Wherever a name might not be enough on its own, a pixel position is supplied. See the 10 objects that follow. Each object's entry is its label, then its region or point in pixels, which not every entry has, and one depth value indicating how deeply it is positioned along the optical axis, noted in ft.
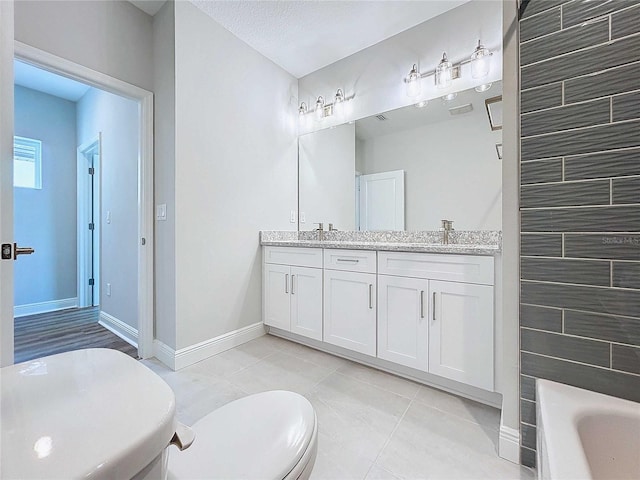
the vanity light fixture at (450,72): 6.27
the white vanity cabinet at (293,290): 7.42
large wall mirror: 6.37
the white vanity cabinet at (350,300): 6.42
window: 10.89
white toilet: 1.25
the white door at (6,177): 3.36
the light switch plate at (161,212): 6.75
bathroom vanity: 5.08
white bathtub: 2.74
